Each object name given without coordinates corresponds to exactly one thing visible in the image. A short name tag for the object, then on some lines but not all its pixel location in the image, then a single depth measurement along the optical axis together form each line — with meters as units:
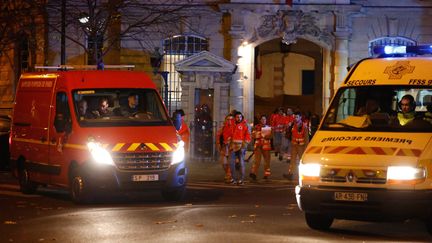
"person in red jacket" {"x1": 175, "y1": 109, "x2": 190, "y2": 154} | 21.51
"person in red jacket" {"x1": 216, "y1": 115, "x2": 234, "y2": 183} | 21.23
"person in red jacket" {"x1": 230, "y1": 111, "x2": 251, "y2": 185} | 20.97
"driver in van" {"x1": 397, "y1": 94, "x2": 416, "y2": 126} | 12.77
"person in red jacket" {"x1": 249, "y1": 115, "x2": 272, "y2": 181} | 22.25
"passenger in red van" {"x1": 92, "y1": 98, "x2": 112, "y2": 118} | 16.75
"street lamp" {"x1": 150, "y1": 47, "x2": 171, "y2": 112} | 28.24
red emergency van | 15.94
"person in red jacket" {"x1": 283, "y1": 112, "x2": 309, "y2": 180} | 22.61
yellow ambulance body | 11.56
